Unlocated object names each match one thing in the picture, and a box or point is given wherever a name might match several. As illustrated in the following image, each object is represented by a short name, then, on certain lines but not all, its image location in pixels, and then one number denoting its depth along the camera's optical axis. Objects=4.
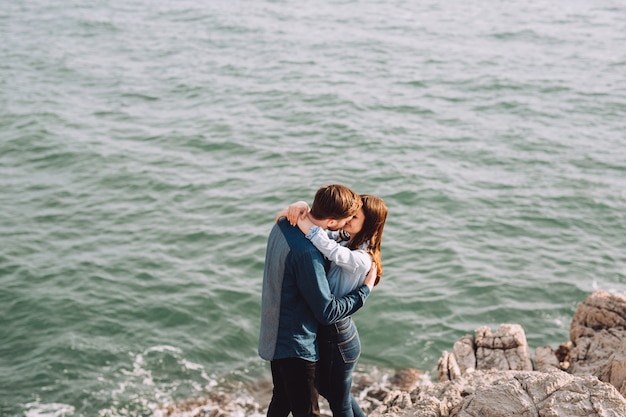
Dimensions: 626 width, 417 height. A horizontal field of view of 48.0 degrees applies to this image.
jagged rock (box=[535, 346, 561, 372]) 8.48
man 5.24
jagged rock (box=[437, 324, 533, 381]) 8.17
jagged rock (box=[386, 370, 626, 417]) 5.09
